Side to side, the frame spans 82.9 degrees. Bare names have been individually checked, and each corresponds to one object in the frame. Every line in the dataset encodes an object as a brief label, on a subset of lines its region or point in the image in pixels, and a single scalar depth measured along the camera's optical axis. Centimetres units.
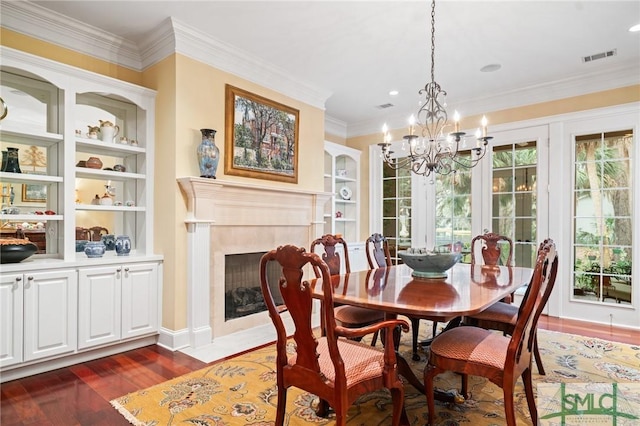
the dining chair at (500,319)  268
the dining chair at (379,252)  340
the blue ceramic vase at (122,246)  326
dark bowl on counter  262
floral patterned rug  209
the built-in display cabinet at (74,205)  269
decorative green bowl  254
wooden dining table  177
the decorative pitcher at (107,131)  326
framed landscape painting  367
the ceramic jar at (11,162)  279
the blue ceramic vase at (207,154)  332
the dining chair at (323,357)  160
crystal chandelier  259
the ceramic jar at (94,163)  321
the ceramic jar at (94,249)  308
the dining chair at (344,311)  268
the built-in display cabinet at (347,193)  600
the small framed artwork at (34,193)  296
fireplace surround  330
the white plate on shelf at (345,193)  608
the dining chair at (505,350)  179
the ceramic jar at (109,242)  337
